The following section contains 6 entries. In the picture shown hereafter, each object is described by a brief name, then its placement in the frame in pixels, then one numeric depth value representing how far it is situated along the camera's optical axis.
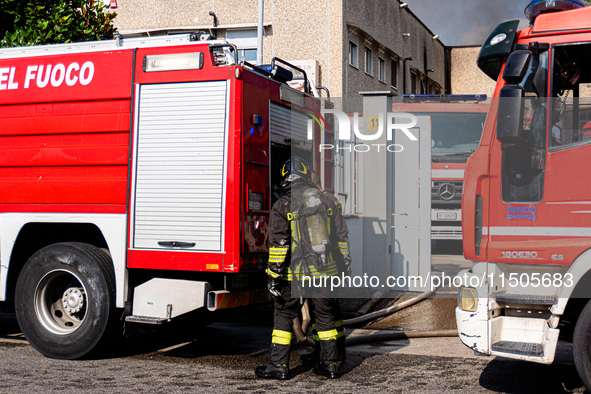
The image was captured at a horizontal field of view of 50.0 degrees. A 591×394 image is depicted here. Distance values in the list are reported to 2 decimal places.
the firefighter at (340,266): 5.70
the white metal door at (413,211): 9.02
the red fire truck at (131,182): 5.63
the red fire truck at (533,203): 4.26
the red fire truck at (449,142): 12.16
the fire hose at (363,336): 6.41
